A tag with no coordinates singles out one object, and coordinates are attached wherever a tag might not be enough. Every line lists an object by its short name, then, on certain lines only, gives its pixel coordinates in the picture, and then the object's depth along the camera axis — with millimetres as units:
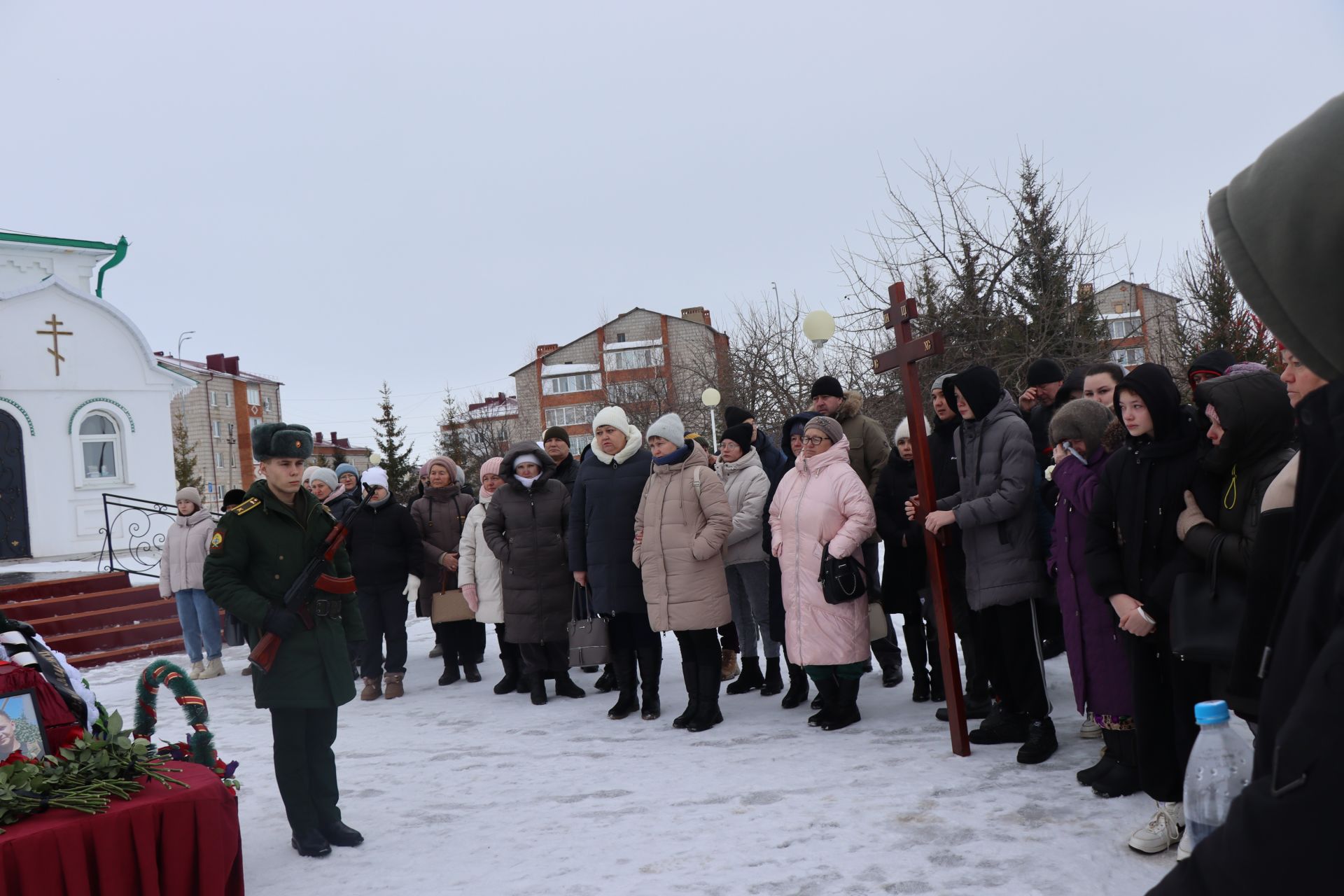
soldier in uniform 4648
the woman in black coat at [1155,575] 3846
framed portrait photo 3402
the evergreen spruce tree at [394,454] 38250
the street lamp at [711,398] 15555
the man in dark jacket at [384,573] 8656
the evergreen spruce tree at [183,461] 41250
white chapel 16703
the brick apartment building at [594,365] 51438
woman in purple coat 4523
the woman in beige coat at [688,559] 6664
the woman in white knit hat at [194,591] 10344
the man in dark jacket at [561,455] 8719
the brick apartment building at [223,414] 60094
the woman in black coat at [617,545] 7160
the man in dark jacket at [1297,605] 801
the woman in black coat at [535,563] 7965
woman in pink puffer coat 6152
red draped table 3111
